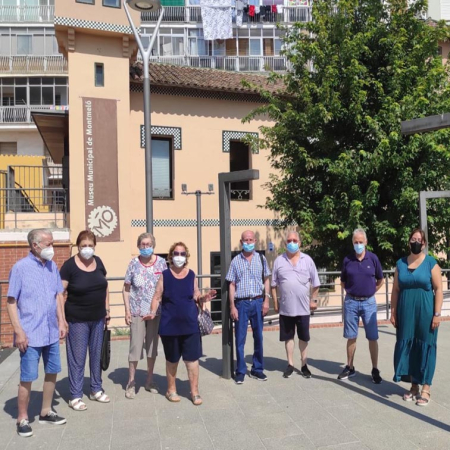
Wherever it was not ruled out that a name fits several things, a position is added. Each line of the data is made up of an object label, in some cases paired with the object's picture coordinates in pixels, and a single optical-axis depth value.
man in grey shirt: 6.09
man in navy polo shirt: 5.98
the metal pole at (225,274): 6.18
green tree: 11.24
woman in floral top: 5.48
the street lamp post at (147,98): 10.35
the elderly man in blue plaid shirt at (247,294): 5.96
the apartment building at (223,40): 34.66
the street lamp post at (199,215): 14.16
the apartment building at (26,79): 30.67
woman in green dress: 5.17
